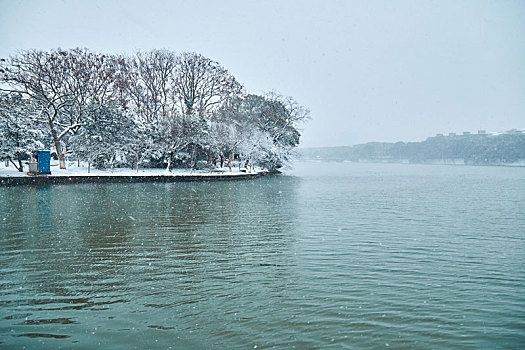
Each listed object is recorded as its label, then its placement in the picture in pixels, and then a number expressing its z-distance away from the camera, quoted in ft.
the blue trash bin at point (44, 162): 92.07
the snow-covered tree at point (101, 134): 111.86
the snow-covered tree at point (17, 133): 92.53
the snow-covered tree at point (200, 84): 138.82
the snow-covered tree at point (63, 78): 102.27
